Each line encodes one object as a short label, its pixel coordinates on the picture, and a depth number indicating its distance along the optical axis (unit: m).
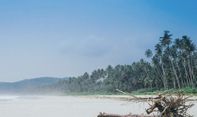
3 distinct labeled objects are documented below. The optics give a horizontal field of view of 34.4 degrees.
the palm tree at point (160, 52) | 91.39
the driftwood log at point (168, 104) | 11.55
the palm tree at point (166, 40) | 88.43
